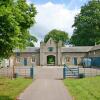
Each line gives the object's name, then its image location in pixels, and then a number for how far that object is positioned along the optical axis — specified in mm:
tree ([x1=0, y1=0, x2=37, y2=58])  7955
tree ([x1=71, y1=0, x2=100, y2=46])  37681
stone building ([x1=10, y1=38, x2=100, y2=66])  33004
